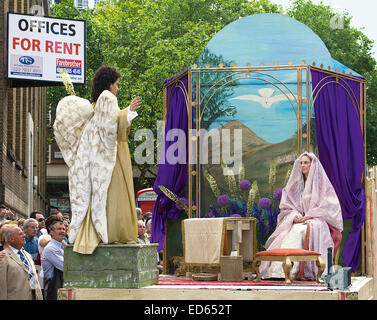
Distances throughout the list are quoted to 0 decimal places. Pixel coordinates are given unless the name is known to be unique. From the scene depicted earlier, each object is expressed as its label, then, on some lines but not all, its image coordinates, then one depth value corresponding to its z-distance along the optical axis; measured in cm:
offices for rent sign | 1864
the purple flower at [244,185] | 1228
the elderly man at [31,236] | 1107
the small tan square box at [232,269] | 970
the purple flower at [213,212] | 1216
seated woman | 1027
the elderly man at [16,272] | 821
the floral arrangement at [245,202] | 1202
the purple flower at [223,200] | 1213
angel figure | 841
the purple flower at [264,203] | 1201
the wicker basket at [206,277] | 992
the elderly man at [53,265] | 940
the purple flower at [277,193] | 1207
